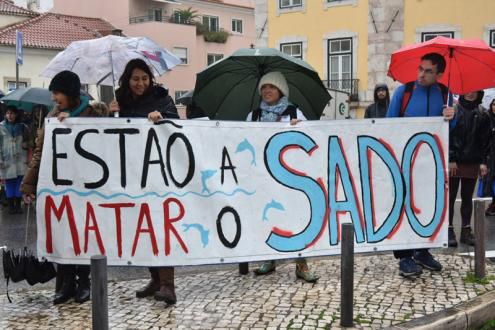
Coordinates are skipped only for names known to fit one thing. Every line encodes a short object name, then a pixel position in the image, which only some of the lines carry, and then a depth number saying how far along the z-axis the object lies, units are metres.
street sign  16.05
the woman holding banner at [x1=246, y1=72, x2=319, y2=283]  5.63
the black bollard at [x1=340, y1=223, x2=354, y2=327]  4.51
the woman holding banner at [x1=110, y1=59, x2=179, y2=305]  5.09
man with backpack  5.72
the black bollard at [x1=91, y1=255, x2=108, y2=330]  3.56
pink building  39.22
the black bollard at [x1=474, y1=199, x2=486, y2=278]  5.60
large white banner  4.91
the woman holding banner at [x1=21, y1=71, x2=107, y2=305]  5.09
